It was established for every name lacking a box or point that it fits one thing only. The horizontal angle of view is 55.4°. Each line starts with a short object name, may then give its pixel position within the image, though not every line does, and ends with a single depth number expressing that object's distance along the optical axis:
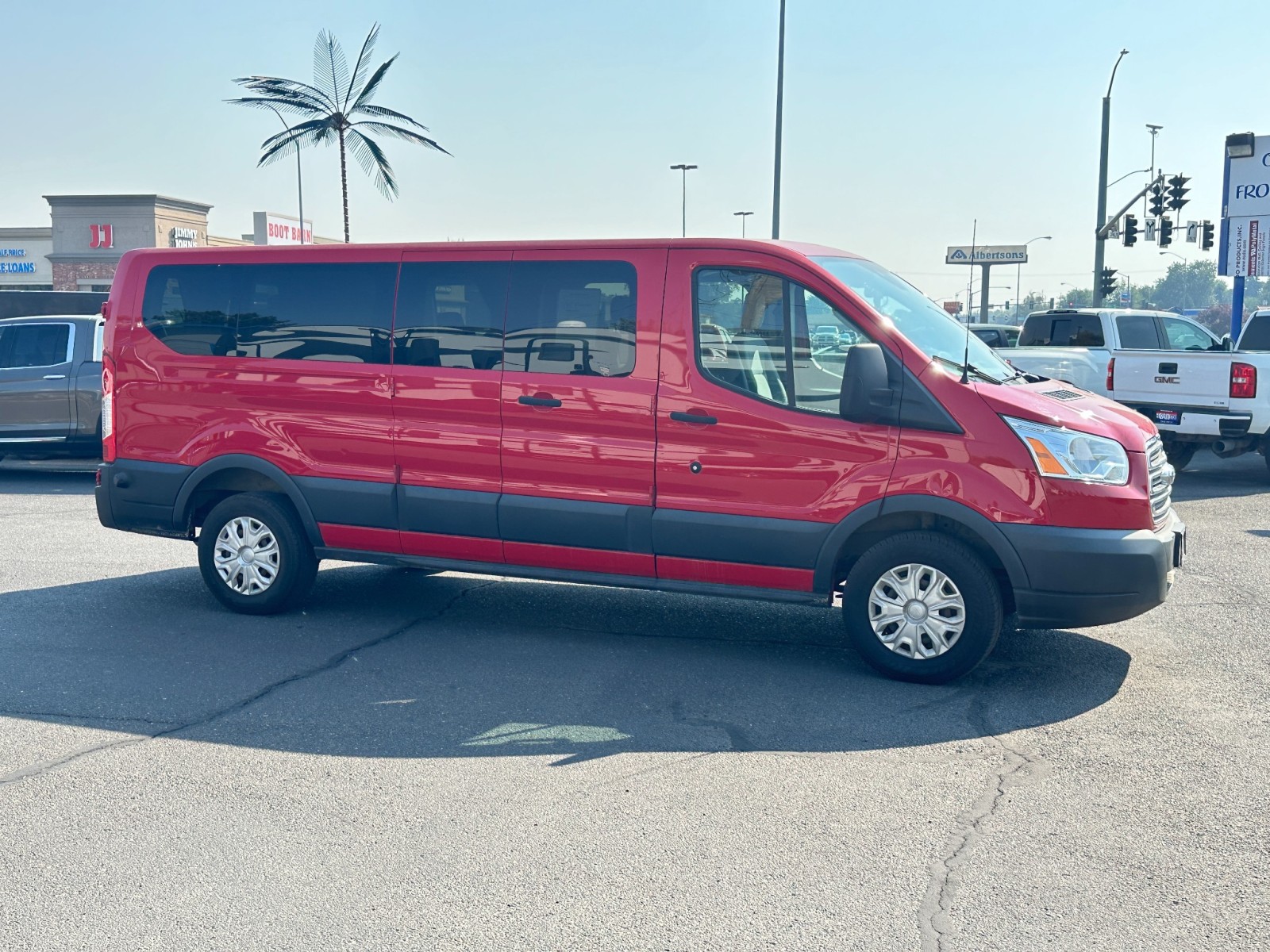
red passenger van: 5.62
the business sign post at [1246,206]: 21.62
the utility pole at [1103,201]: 29.83
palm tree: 28.03
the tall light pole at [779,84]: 24.50
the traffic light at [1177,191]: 33.25
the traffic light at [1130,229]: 33.56
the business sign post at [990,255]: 67.48
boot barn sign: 59.74
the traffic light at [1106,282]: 33.84
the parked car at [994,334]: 27.22
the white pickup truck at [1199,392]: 12.89
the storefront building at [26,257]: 55.50
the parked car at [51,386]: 13.20
